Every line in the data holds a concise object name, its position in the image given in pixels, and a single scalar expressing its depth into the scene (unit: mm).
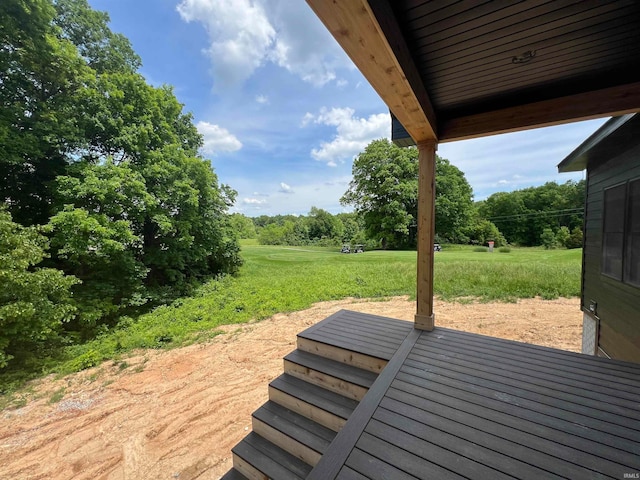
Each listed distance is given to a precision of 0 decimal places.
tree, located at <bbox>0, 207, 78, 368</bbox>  3535
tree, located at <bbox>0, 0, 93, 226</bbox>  4566
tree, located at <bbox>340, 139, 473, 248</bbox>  18906
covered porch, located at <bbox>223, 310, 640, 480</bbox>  1213
